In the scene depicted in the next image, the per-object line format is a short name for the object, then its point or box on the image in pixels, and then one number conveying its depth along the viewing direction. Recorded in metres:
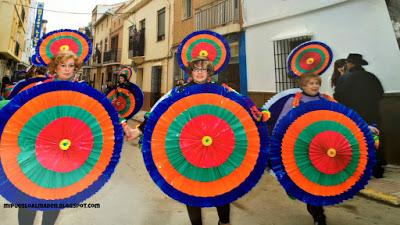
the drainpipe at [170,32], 14.53
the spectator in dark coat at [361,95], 4.81
